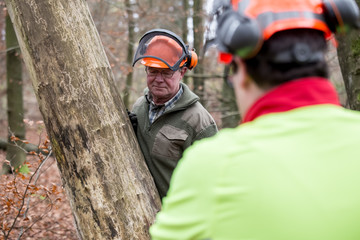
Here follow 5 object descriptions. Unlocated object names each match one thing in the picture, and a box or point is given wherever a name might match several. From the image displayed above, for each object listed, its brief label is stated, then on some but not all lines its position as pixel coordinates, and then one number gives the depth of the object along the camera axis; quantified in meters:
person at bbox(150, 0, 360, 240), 0.98
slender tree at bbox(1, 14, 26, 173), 9.46
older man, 3.15
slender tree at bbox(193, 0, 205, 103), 11.41
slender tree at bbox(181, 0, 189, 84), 12.20
